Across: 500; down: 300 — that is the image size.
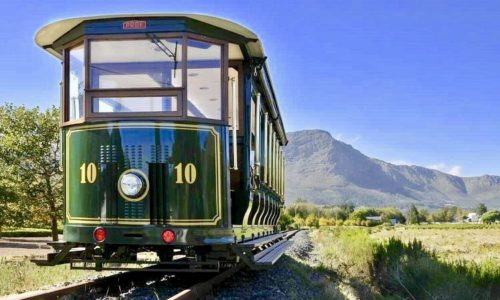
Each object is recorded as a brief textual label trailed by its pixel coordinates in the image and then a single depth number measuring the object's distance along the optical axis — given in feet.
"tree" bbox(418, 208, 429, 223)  477.03
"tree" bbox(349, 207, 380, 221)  343.54
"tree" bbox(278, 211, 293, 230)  165.20
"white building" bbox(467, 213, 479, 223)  573.33
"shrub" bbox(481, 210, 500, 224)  396.39
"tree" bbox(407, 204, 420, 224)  444.43
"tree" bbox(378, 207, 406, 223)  448.65
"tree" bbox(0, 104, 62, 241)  81.61
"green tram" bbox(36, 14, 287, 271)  24.35
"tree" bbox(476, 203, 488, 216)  595.06
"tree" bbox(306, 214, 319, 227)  253.24
